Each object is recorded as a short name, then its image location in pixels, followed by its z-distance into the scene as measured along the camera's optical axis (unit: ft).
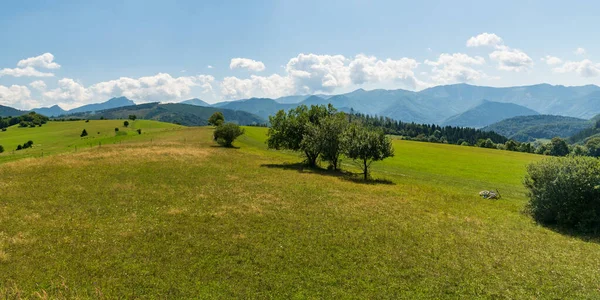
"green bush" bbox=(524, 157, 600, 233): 94.48
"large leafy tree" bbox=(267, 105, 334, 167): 207.73
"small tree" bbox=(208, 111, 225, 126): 417.81
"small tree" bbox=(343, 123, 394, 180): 172.14
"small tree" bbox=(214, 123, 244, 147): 297.74
